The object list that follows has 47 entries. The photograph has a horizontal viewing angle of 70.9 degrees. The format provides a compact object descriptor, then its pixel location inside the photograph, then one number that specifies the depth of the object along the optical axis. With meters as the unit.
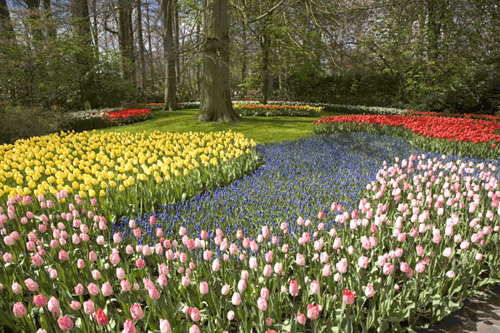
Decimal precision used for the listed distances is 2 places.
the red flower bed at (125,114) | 14.62
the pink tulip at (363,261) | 1.89
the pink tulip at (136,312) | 1.46
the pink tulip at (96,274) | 1.89
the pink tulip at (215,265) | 1.89
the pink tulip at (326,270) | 1.85
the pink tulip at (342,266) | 1.83
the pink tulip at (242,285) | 1.68
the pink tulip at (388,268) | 1.88
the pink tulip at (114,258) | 1.94
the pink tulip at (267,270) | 1.84
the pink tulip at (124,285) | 1.74
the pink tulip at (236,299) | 1.62
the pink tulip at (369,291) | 1.71
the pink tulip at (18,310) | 1.52
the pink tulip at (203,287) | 1.71
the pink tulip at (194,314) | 1.47
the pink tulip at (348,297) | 1.57
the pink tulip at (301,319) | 1.48
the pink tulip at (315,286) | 1.69
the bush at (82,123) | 12.18
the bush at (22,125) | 9.38
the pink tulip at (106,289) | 1.65
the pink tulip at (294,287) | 1.62
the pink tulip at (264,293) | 1.65
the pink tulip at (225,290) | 1.79
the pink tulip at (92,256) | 2.07
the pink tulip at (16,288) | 1.79
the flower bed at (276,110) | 16.89
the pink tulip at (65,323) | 1.37
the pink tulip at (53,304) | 1.52
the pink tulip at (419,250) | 2.05
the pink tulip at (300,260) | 1.96
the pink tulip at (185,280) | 1.83
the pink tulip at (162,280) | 1.77
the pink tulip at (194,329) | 1.42
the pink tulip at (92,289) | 1.71
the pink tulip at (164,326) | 1.35
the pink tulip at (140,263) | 1.88
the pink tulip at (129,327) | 1.36
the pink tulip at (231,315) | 1.70
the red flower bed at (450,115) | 13.68
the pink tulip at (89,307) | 1.52
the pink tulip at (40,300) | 1.54
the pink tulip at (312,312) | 1.48
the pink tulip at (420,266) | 1.98
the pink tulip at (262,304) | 1.57
